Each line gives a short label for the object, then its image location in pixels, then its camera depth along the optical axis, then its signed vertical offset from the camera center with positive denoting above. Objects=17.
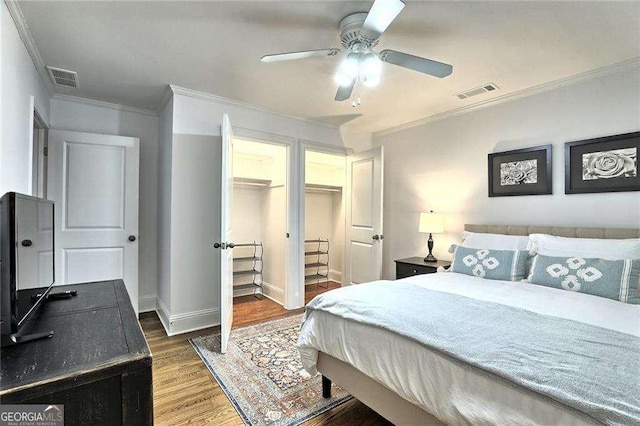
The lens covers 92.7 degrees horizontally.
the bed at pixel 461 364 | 0.98 -0.62
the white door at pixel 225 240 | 2.65 -0.25
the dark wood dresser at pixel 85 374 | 0.81 -0.45
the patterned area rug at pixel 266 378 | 1.88 -1.21
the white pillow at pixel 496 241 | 2.67 -0.24
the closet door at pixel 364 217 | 3.92 -0.05
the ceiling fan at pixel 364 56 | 1.87 +1.01
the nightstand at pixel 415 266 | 3.26 -0.57
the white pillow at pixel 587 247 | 2.10 -0.23
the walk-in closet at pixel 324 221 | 4.97 -0.13
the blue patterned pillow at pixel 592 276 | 1.91 -0.41
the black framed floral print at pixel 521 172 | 2.88 +0.44
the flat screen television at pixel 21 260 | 1.00 -0.19
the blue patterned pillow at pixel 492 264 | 2.46 -0.41
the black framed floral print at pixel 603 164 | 2.41 +0.44
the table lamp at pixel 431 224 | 3.48 -0.11
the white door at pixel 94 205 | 3.13 +0.06
